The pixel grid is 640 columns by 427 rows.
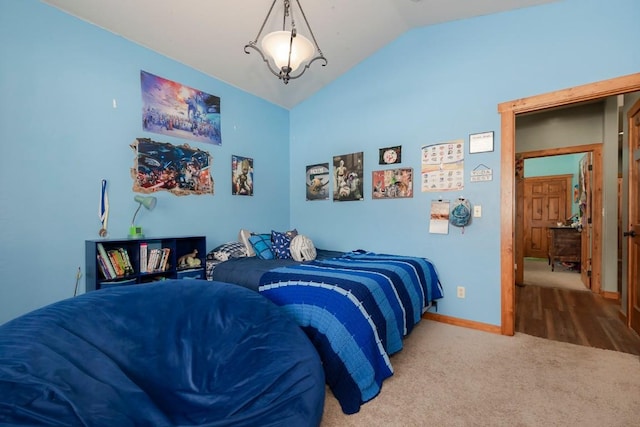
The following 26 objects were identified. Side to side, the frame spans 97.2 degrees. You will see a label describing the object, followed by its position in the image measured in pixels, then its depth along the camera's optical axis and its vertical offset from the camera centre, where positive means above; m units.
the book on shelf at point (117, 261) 2.49 -0.45
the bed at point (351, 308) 1.68 -0.69
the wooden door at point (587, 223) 4.24 -0.27
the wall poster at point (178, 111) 2.89 +1.11
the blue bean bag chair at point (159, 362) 0.90 -0.59
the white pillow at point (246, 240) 3.46 -0.39
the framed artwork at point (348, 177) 3.70 +0.42
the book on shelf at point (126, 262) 2.54 -0.47
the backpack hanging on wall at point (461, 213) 2.83 -0.06
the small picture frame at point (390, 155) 3.37 +0.64
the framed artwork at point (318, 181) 4.04 +0.40
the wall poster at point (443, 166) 2.95 +0.44
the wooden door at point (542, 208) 6.75 -0.04
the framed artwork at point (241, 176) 3.69 +0.45
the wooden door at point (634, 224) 2.53 -0.17
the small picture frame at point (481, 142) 2.78 +0.65
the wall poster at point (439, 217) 3.02 -0.10
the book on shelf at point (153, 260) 2.70 -0.48
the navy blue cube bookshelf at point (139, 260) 2.42 -0.48
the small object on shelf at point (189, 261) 2.99 -0.55
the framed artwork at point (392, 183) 3.29 +0.30
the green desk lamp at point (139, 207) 2.69 +0.03
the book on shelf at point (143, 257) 2.64 -0.45
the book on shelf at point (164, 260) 2.77 -0.49
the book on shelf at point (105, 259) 2.43 -0.42
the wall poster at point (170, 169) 2.83 +0.45
